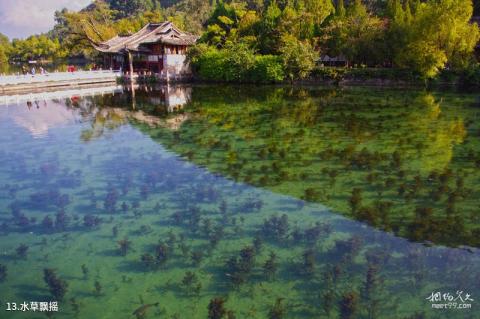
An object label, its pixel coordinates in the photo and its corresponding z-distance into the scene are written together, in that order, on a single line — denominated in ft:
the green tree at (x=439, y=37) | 97.35
